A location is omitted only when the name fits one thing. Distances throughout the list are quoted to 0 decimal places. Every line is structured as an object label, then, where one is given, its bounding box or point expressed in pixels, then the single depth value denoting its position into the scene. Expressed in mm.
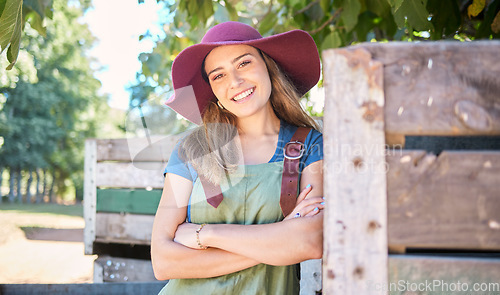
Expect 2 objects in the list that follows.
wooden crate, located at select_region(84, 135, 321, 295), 3449
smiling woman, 1574
